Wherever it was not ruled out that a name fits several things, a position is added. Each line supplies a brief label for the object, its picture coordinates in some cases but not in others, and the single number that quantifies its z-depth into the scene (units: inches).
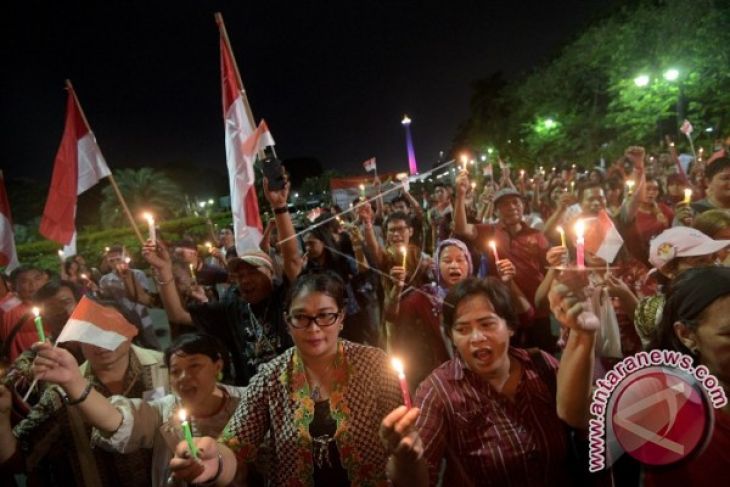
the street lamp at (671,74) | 720.3
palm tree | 1416.1
